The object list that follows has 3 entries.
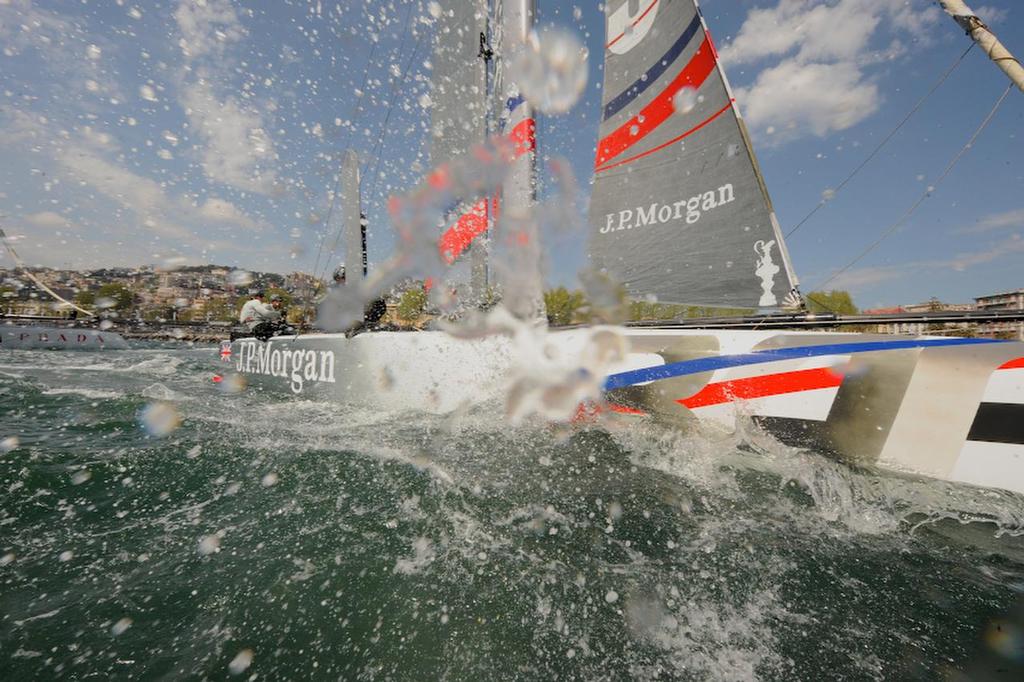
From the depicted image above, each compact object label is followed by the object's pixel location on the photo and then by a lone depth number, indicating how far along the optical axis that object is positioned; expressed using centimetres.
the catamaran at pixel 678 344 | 197
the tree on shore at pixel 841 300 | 5042
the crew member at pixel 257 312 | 621
